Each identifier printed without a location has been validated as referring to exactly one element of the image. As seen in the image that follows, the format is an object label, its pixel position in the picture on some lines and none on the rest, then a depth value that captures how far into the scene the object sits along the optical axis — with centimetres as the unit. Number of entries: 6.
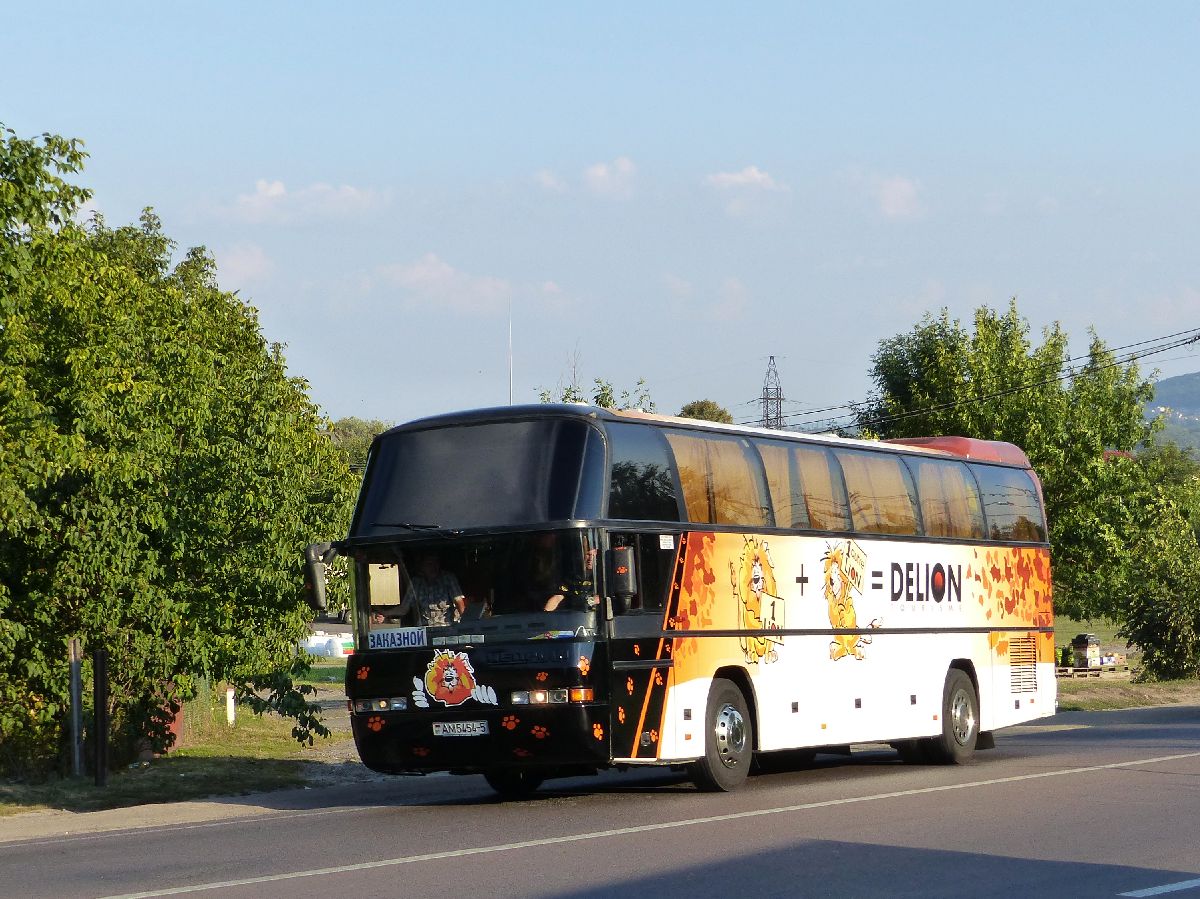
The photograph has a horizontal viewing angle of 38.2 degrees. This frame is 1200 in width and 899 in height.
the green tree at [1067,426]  4953
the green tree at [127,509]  1867
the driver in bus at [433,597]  1537
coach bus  1502
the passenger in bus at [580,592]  1495
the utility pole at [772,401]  10506
